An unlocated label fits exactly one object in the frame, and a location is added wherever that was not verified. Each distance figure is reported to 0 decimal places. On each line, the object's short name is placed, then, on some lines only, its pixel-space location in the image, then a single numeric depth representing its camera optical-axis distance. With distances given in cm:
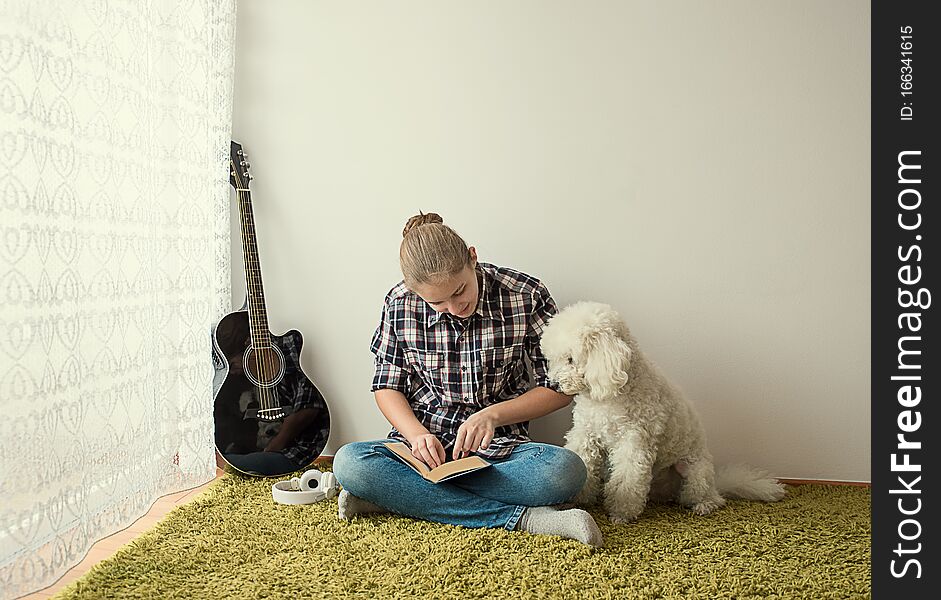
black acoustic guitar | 253
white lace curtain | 160
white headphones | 229
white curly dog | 208
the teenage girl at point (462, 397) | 205
